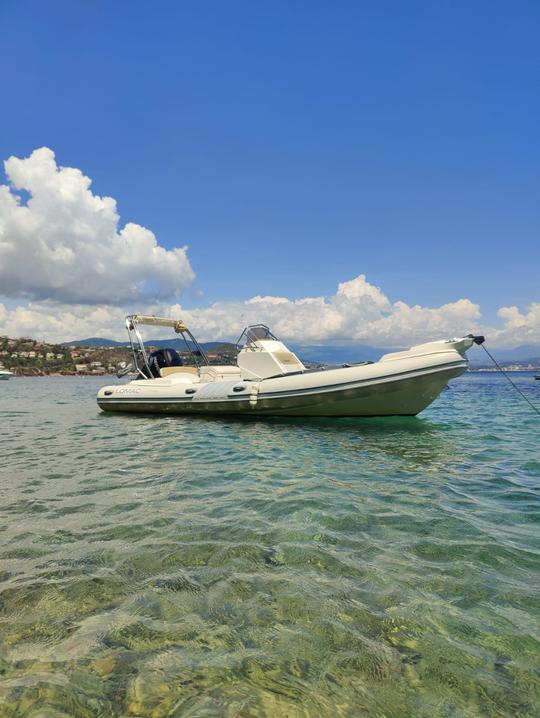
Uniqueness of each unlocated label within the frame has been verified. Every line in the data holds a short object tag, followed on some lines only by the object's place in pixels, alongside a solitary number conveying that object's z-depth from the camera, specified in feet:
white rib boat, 36.73
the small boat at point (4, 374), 248.42
